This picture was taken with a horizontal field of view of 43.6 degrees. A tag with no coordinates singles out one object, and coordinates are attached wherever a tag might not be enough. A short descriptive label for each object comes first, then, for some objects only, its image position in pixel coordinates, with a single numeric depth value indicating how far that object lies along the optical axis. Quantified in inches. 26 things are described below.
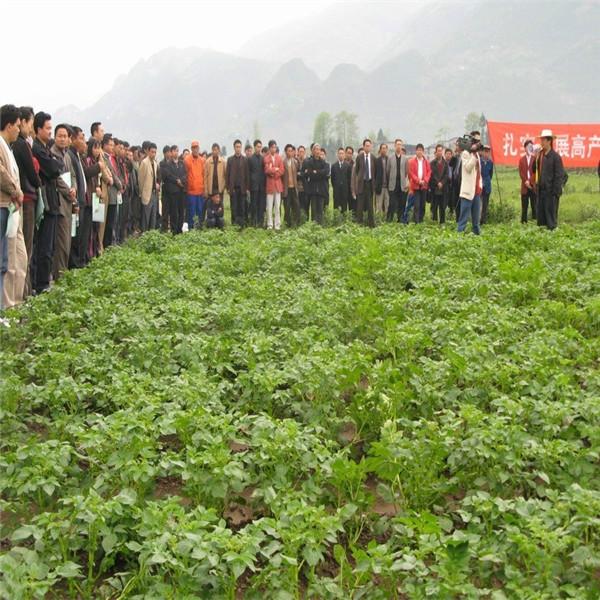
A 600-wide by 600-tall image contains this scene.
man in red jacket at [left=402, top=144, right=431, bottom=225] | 602.5
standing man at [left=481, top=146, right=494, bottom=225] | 594.5
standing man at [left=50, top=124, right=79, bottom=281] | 347.3
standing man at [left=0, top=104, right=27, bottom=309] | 274.2
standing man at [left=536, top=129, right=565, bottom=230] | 486.3
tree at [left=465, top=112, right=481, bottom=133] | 3826.3
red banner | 702.5
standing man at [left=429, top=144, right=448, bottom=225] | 616.1
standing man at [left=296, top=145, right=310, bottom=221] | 644.1
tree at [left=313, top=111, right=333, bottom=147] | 4798.2
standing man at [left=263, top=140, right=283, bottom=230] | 616.1
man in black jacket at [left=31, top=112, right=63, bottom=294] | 320.2
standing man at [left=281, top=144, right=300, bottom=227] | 636.1
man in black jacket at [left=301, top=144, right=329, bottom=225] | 629.0
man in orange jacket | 607.5
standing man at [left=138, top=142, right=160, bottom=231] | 558.9
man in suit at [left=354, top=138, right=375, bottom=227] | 618.8
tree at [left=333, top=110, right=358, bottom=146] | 5044.3
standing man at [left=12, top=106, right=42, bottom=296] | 295.3
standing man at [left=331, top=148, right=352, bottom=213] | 647.8
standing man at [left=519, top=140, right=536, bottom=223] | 540.1
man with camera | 488.1
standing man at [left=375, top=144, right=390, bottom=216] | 619.8
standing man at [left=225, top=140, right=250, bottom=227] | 606.9
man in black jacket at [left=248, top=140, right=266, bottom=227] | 612.1
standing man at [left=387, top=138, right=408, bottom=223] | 619.2
